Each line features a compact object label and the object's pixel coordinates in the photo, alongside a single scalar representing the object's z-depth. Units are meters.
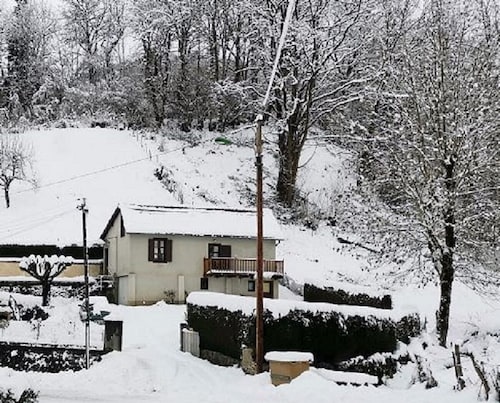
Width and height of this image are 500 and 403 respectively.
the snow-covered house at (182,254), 33.91
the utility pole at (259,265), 17.23
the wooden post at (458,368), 12.53
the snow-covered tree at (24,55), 60.25
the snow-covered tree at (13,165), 41.03
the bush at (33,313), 25.24
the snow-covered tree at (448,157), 23.81
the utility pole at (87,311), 18.88
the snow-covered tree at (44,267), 28.33
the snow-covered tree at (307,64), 40.62
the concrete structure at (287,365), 15.05
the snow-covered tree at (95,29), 61.50
